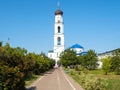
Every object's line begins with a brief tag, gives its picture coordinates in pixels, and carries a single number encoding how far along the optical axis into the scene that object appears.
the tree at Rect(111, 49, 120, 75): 21.91
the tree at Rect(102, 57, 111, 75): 22.59
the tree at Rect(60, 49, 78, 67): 34.43
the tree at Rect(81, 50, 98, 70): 31.23
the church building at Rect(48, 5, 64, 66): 49.46
